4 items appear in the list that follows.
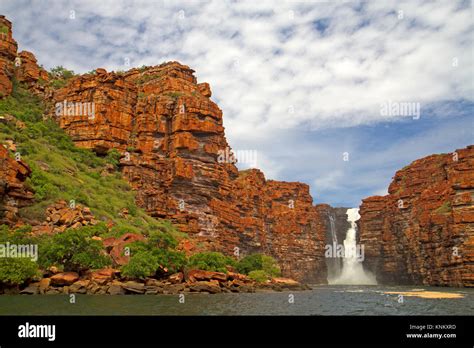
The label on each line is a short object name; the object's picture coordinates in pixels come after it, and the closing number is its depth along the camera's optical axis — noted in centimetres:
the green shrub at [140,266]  4534
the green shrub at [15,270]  3691
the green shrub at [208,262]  5653
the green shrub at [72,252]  4288
